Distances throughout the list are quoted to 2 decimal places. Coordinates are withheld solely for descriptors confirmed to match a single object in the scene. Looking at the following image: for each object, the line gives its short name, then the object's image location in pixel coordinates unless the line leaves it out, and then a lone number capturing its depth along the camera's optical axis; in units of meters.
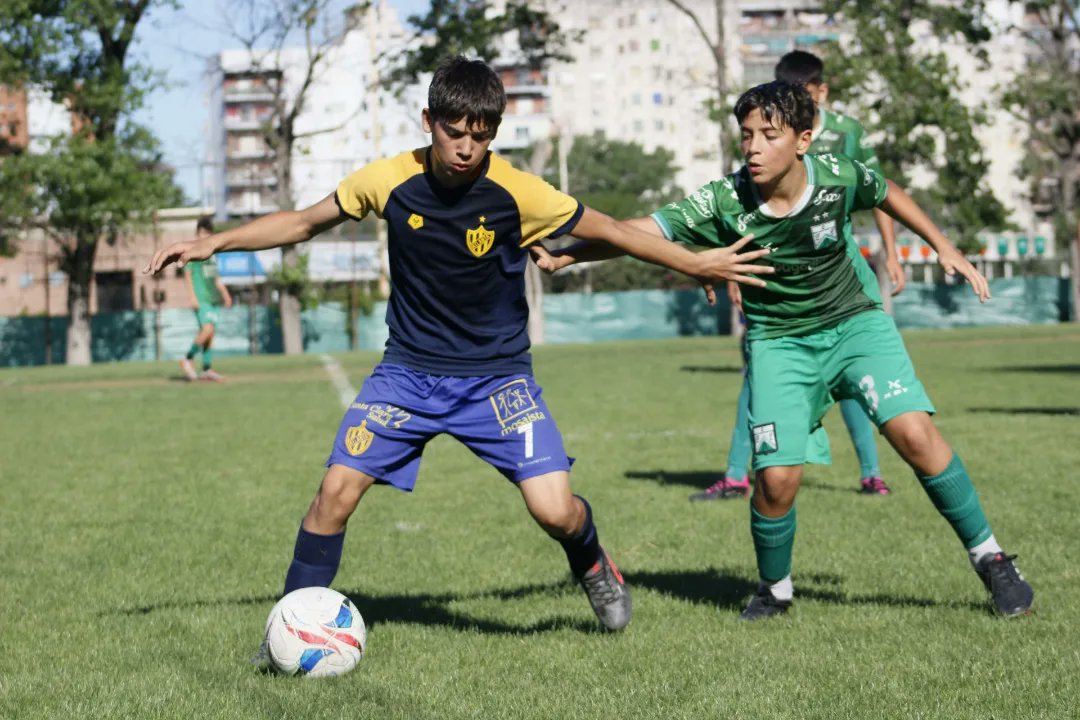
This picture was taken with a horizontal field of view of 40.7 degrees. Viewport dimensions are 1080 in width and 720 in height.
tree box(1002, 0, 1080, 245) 50.84
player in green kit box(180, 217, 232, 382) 20.91
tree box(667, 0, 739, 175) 39.97
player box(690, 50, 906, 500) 7.21
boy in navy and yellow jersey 4.79
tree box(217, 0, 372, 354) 42.41
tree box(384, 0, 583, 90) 42.38
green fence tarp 41.97
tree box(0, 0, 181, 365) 36.12
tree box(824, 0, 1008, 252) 42.28
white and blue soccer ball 4.60
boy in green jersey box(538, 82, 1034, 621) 5.30
